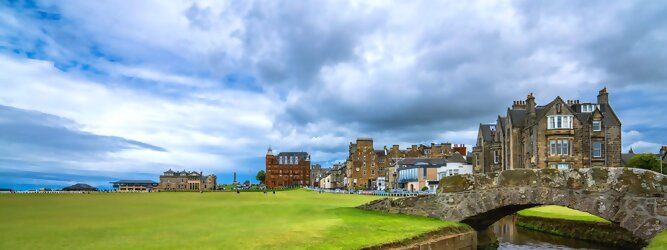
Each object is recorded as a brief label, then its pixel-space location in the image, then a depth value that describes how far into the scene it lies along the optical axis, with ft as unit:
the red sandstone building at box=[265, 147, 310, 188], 636.48
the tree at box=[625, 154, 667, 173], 262.06
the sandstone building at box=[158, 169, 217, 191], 626.64
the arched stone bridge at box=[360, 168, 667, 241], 57.36
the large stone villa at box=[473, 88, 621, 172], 192.54
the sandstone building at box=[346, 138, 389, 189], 419.13
